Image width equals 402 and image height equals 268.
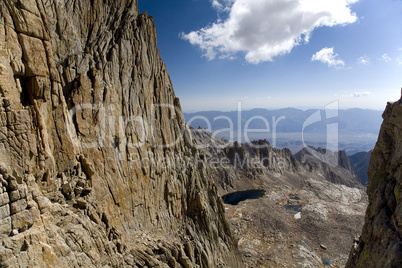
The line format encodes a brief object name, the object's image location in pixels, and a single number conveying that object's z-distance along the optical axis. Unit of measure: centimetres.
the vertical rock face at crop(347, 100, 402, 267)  1364
